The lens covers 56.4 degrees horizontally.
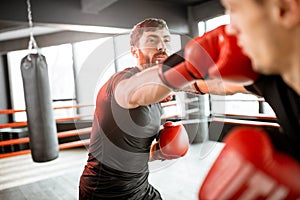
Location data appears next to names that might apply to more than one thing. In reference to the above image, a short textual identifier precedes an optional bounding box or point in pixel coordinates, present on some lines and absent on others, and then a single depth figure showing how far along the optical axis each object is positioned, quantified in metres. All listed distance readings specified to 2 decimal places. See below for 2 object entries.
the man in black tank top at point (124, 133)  1.07
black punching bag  2.53
